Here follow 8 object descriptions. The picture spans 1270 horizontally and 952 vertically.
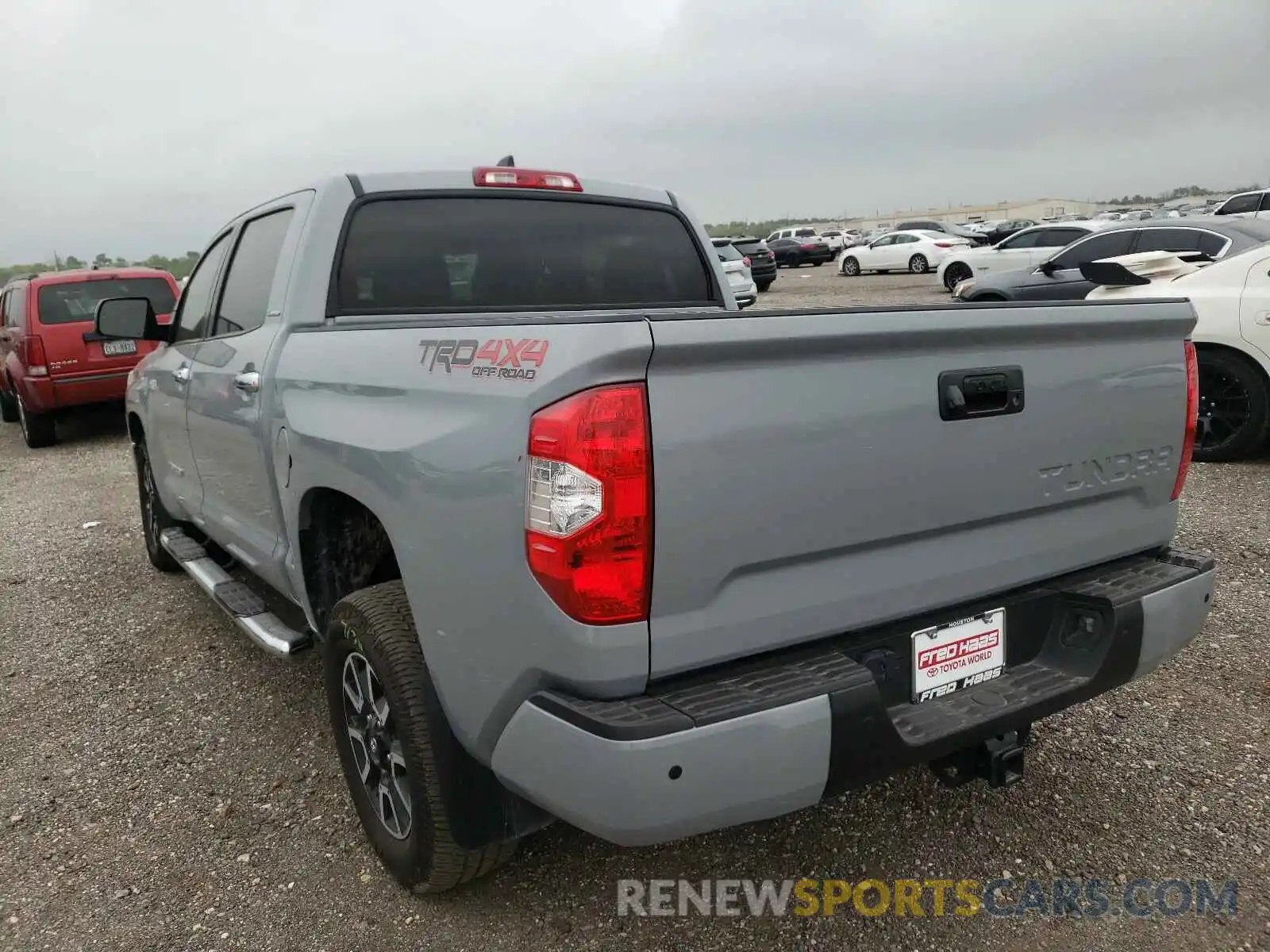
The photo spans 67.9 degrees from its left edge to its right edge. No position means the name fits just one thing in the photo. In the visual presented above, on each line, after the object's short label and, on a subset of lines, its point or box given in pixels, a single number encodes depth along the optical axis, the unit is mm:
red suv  9672
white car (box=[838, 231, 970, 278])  28828
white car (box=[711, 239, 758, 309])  16156
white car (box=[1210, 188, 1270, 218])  22703
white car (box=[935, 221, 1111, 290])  16797
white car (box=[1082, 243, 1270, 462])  6191
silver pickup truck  1796
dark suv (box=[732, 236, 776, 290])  24984
